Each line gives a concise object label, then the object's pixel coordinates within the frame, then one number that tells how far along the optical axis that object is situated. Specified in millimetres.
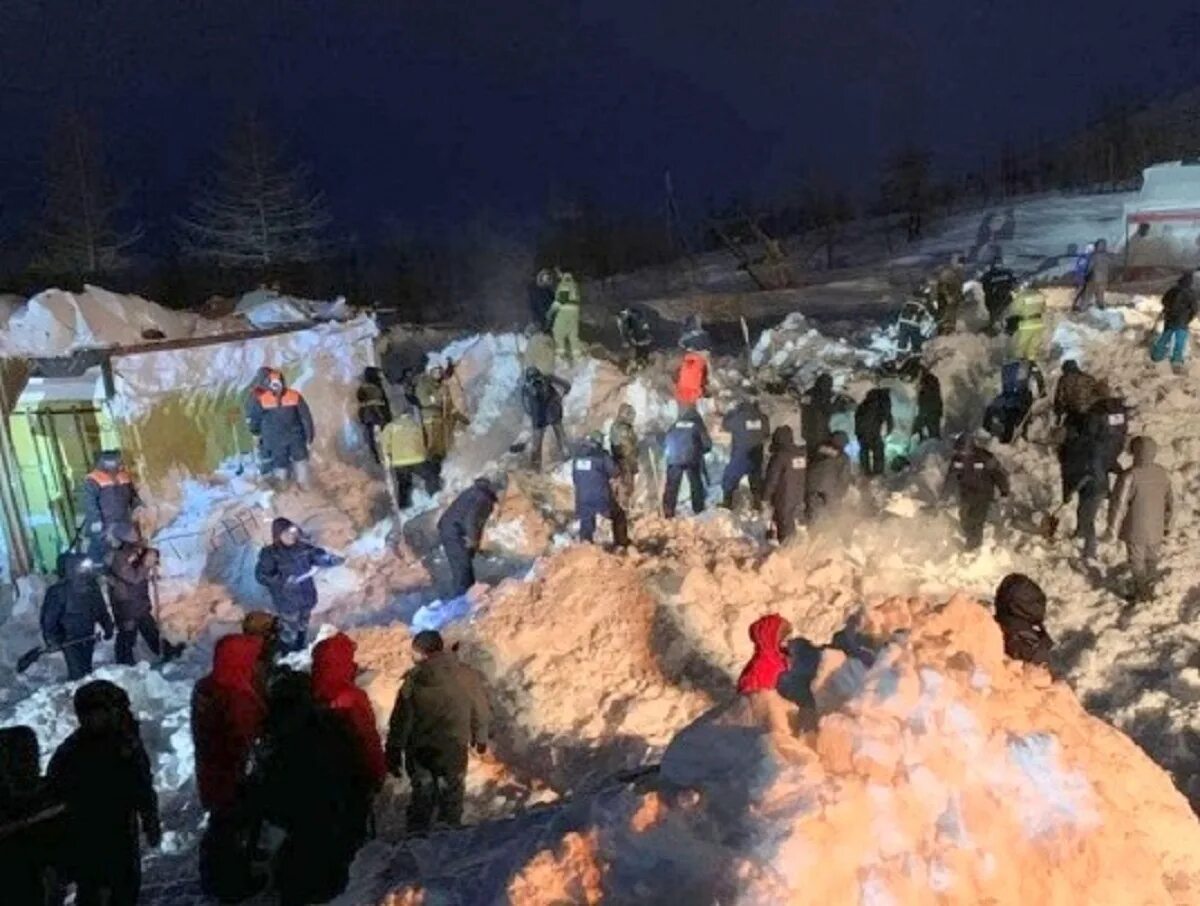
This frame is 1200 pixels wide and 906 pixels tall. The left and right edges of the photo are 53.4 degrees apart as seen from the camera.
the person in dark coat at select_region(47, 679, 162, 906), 5887
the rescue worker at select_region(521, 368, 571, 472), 14781
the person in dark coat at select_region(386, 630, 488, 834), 7164
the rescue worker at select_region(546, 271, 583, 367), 17031
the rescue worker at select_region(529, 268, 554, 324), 18172
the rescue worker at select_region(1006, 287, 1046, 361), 14656
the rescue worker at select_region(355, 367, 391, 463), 15766
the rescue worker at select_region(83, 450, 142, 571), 11844
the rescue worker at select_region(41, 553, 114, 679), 10461
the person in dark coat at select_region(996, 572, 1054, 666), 6734
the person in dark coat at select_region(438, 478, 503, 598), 11164
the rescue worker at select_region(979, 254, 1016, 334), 16641
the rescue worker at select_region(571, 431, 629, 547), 11938
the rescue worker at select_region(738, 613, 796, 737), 7207
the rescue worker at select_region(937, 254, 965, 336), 17219
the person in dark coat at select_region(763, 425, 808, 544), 11508
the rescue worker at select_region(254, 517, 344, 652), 10117
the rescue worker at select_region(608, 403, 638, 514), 12992
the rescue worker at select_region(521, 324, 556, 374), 16031
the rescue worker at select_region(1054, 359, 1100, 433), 12203
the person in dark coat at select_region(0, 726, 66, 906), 5574
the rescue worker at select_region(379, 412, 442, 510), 13414
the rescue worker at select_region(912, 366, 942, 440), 14062
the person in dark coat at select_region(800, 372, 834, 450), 13164
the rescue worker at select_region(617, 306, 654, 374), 17156
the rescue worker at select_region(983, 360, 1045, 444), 13172
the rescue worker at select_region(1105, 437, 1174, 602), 9945
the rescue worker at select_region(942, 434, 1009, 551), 11141
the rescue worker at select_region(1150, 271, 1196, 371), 13695
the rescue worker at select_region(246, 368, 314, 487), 14336
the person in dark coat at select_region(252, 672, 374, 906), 6141
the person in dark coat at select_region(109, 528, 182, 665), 10508
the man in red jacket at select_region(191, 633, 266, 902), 6820
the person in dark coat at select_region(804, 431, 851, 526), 11625
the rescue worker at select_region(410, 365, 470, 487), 15273
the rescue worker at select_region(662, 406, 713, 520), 12742
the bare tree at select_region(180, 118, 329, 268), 42719
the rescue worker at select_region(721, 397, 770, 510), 12789
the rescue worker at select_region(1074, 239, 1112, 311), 16312
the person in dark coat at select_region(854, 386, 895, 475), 13258
